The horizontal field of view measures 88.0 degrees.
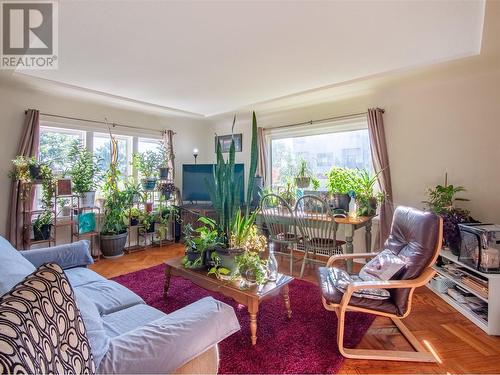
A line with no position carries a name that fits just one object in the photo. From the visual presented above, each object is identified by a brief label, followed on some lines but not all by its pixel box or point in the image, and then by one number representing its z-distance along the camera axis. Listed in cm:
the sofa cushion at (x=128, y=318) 139
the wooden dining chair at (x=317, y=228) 291
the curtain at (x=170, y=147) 475
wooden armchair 164
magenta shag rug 161
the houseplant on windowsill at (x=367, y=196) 318
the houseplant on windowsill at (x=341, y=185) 333
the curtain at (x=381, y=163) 330
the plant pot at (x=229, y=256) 196
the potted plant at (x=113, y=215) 380
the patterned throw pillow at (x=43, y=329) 58
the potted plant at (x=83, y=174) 355
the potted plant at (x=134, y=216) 414
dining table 283
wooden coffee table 174
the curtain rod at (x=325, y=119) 356
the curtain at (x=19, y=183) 316
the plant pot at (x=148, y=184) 426
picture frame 501
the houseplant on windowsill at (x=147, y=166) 428
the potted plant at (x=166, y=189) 451
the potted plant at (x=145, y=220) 422
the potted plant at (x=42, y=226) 327
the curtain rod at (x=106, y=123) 353
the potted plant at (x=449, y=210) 244
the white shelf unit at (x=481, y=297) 191
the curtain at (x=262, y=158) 455
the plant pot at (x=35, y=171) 316
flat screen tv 471
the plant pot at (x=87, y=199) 359
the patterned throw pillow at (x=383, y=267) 173
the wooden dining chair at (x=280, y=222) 318
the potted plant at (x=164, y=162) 456
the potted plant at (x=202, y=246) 213
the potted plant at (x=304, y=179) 379
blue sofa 96
